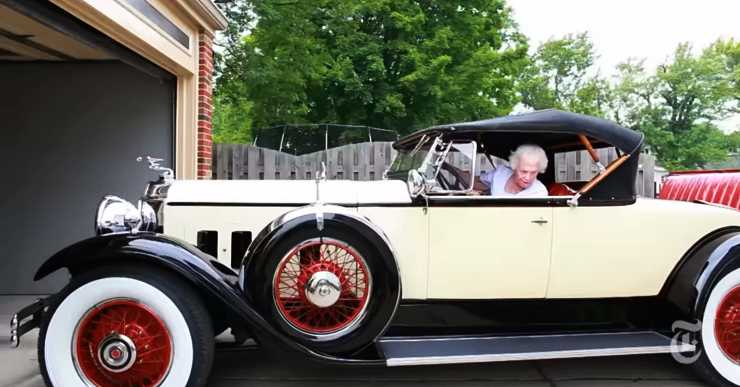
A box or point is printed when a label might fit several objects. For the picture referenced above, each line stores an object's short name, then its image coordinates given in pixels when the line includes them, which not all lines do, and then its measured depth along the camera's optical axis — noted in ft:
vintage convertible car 9.27
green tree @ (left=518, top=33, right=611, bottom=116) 113.09
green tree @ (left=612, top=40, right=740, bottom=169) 100.63
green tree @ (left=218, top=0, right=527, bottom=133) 46.50
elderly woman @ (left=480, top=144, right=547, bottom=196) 11.80
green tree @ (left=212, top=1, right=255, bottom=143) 33.19
